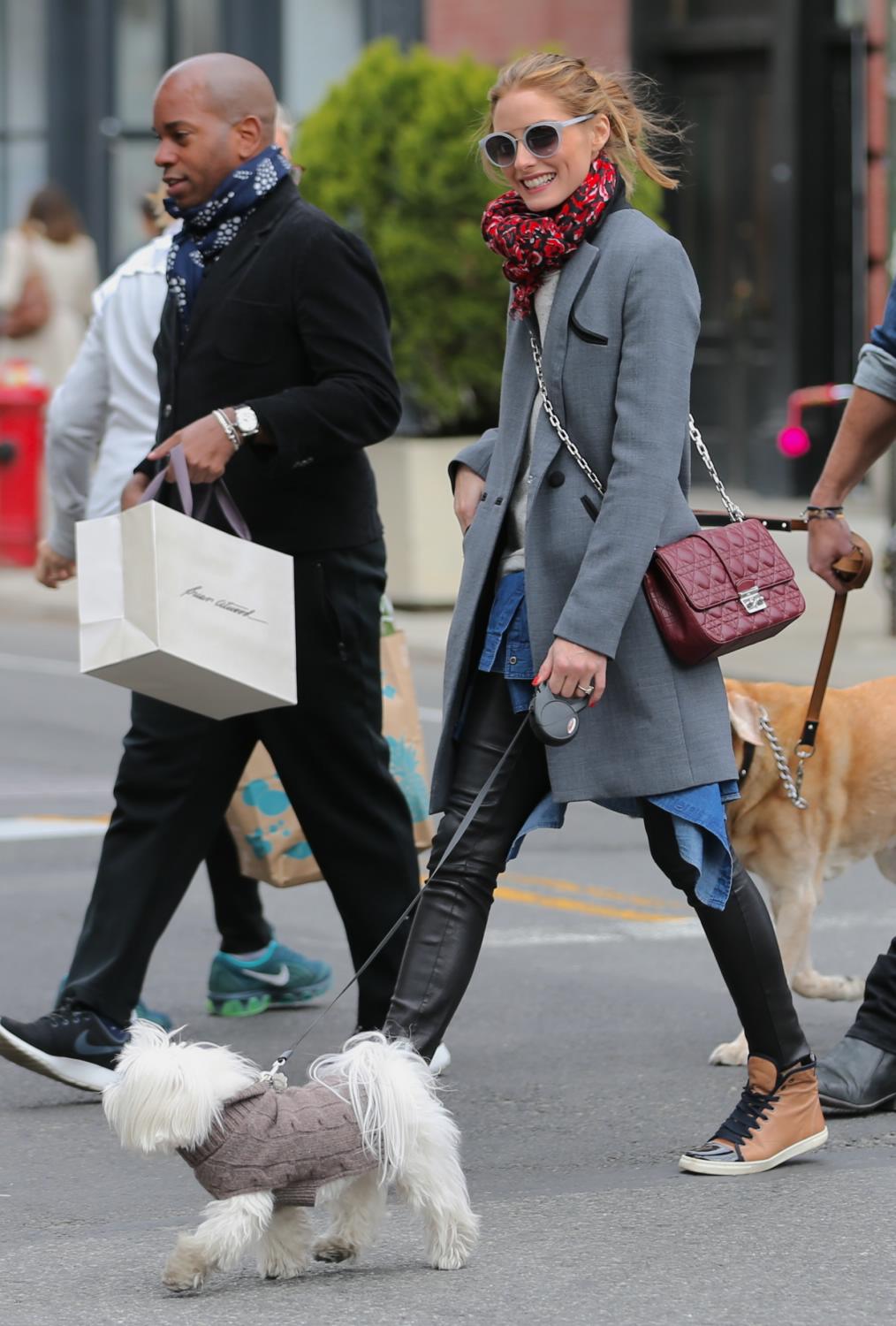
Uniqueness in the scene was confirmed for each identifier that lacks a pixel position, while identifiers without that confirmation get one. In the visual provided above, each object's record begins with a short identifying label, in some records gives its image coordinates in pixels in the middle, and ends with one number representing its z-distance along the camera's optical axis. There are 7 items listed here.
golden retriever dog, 10.91
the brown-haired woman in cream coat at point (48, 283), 35.47
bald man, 9.79
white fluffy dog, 7.17
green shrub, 26.16
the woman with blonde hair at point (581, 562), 8.10
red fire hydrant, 33.44
